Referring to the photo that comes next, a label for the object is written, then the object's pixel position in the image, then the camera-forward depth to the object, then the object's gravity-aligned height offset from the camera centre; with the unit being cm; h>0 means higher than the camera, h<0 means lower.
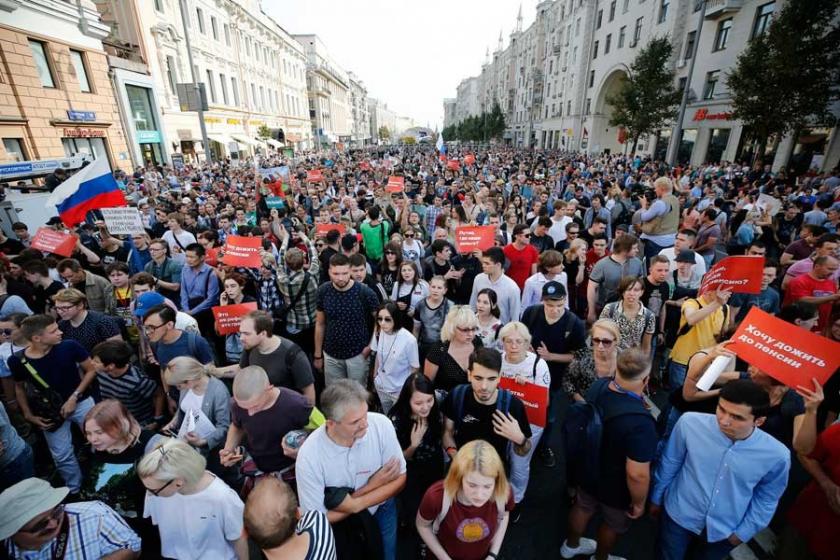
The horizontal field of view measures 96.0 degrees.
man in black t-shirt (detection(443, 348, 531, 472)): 266 -183
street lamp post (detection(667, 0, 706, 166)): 2123 -27
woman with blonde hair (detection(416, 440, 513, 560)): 214 -206
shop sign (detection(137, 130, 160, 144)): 2225 +87
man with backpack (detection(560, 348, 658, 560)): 241 -188
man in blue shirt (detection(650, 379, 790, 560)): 221 -195
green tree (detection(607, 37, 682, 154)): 2375 +327
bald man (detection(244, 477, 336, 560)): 175 -167
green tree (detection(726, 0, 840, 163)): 1430 +285
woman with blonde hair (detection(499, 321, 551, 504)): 314 -173
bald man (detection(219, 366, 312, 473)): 267 -191
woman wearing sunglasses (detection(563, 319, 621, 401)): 318 -180
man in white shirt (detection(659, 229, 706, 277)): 541 -132
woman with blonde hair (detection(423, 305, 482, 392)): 339 -179
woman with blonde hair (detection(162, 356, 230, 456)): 296 -199
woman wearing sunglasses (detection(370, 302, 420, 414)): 367 -192
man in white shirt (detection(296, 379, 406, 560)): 224 -183
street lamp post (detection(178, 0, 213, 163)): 1424 +84
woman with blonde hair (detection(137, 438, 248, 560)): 210 -196
